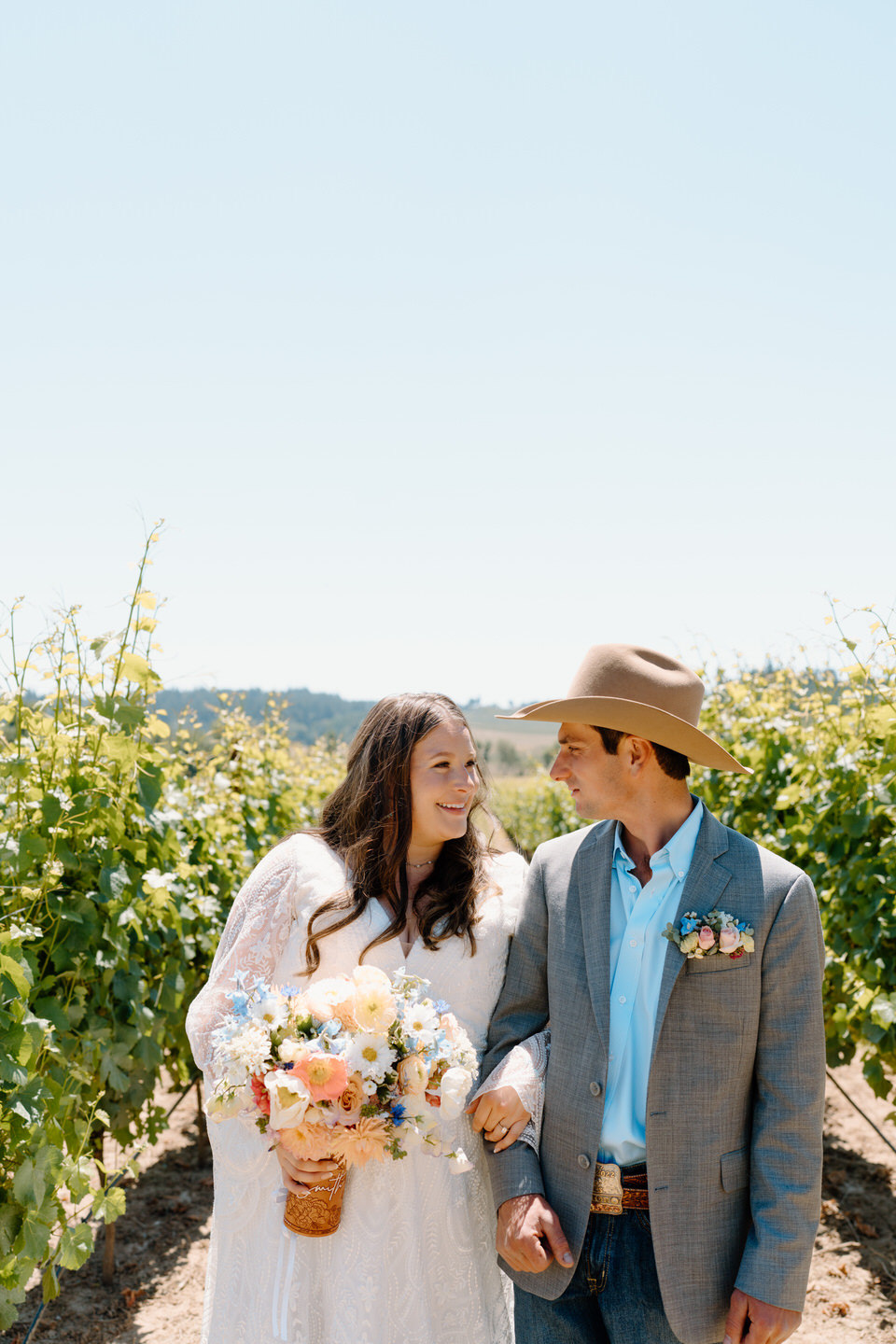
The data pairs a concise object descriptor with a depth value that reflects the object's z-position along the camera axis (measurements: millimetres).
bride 2346
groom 2076
